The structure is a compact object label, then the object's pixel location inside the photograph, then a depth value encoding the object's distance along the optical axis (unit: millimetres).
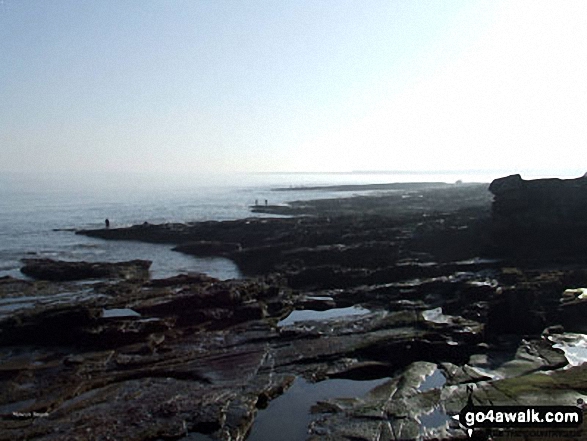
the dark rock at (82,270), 38094
